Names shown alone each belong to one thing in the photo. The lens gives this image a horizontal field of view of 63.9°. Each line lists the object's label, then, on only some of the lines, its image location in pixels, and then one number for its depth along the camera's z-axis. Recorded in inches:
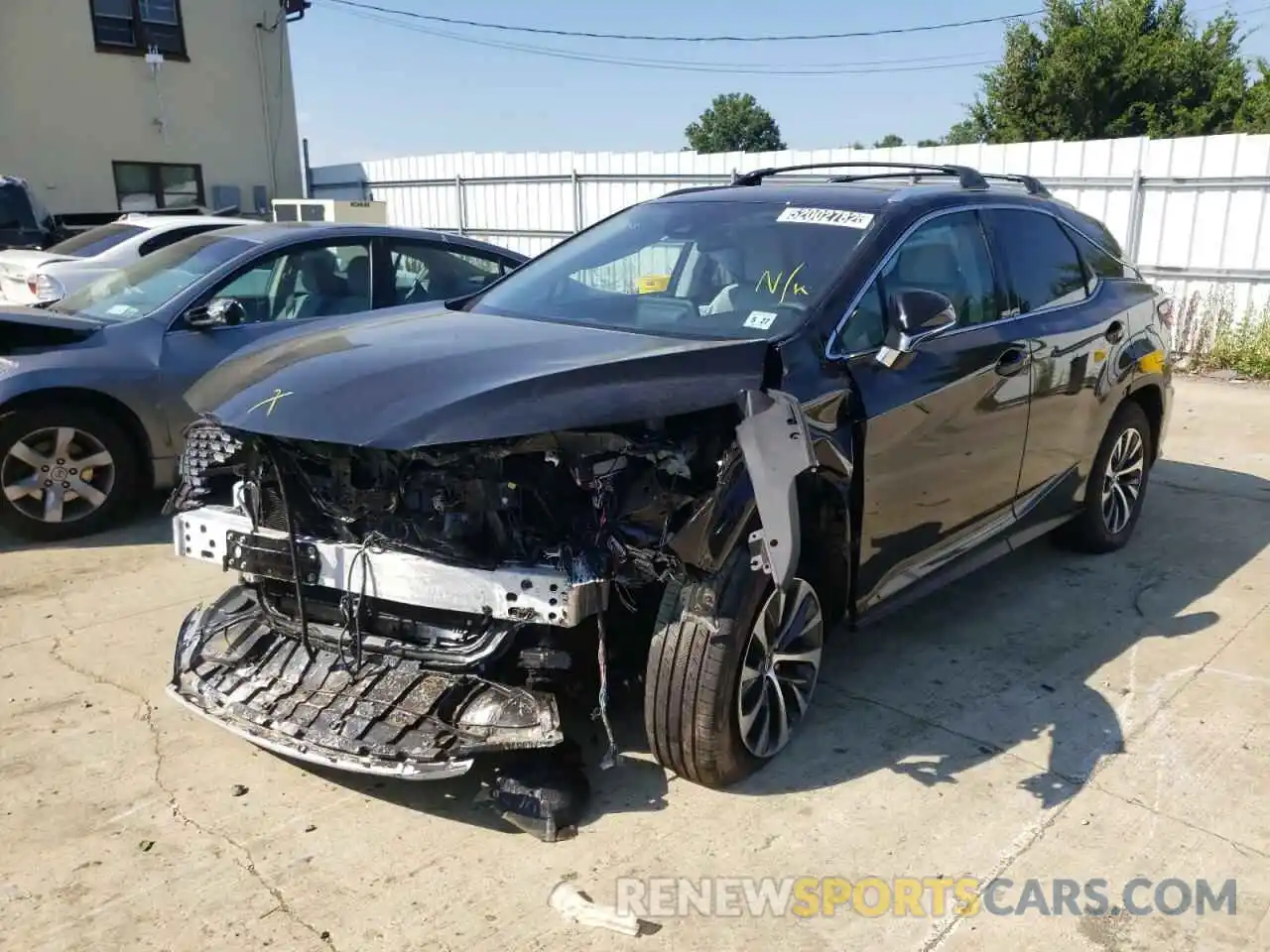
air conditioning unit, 567.8
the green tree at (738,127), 3024.1
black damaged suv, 110.4
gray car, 207.9
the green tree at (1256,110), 942.4
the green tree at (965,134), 1152.2
